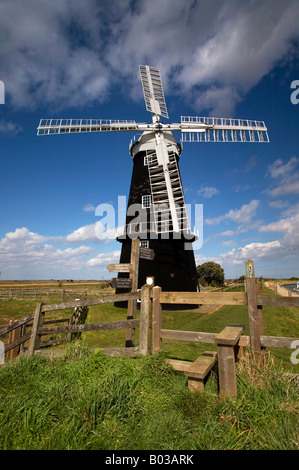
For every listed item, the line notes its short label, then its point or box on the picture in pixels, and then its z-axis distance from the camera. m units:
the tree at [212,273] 40.16
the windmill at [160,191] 15.23
